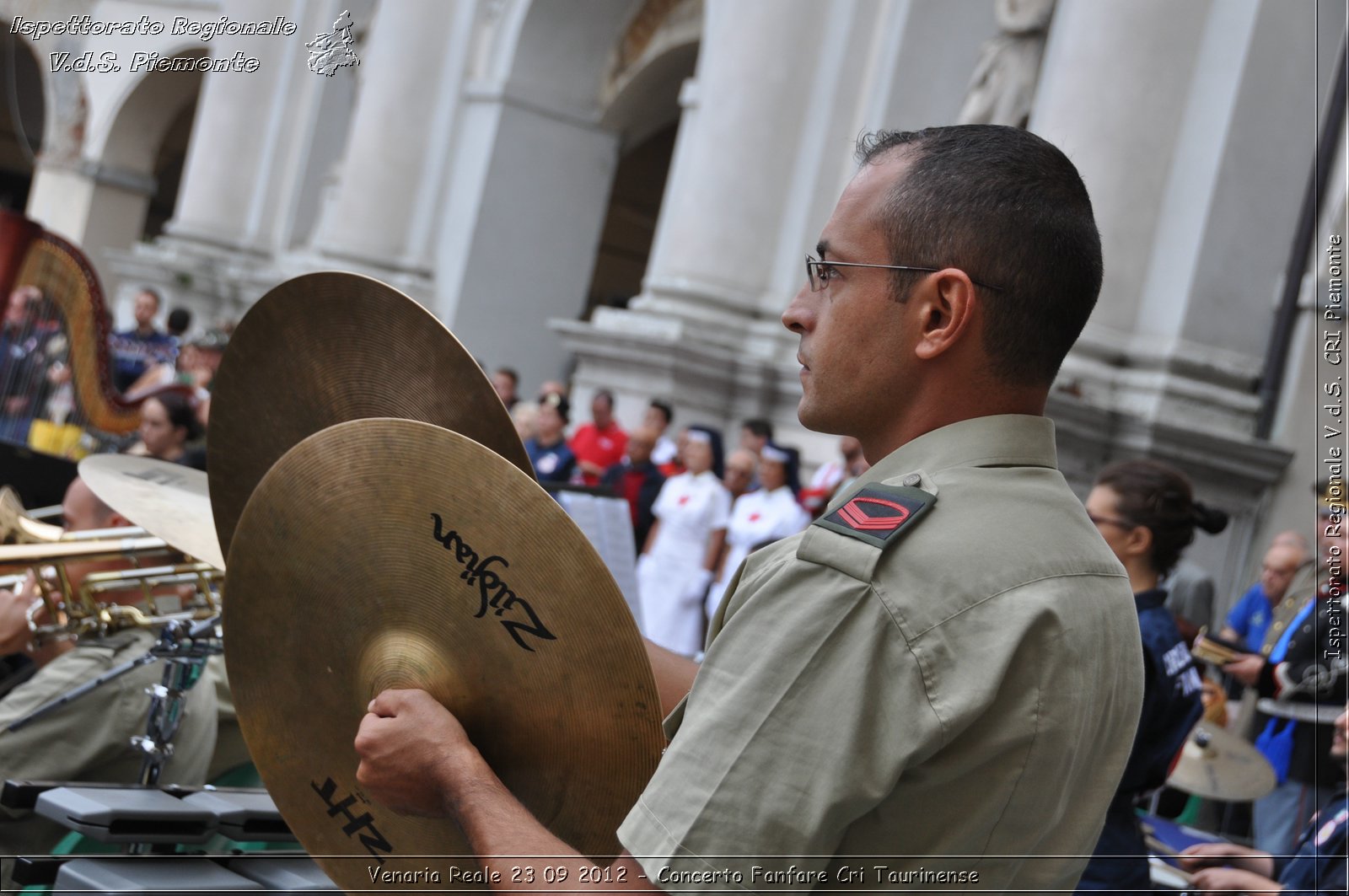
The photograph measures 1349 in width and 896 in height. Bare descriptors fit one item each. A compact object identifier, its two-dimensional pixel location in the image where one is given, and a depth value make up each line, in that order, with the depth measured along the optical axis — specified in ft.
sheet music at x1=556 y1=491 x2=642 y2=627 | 14.90
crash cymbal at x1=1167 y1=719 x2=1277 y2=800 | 14.64
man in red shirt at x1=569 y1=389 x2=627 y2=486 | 30.30
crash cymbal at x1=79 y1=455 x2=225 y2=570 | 10.62
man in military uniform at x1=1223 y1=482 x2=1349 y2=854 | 14.83
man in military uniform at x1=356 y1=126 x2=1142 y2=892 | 4.17
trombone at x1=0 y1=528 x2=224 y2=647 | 12.25
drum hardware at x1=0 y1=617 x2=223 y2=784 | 10.27
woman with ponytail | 10.87
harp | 24.03
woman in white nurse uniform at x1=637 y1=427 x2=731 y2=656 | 26.48
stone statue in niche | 29.37
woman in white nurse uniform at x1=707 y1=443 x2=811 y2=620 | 25.46
